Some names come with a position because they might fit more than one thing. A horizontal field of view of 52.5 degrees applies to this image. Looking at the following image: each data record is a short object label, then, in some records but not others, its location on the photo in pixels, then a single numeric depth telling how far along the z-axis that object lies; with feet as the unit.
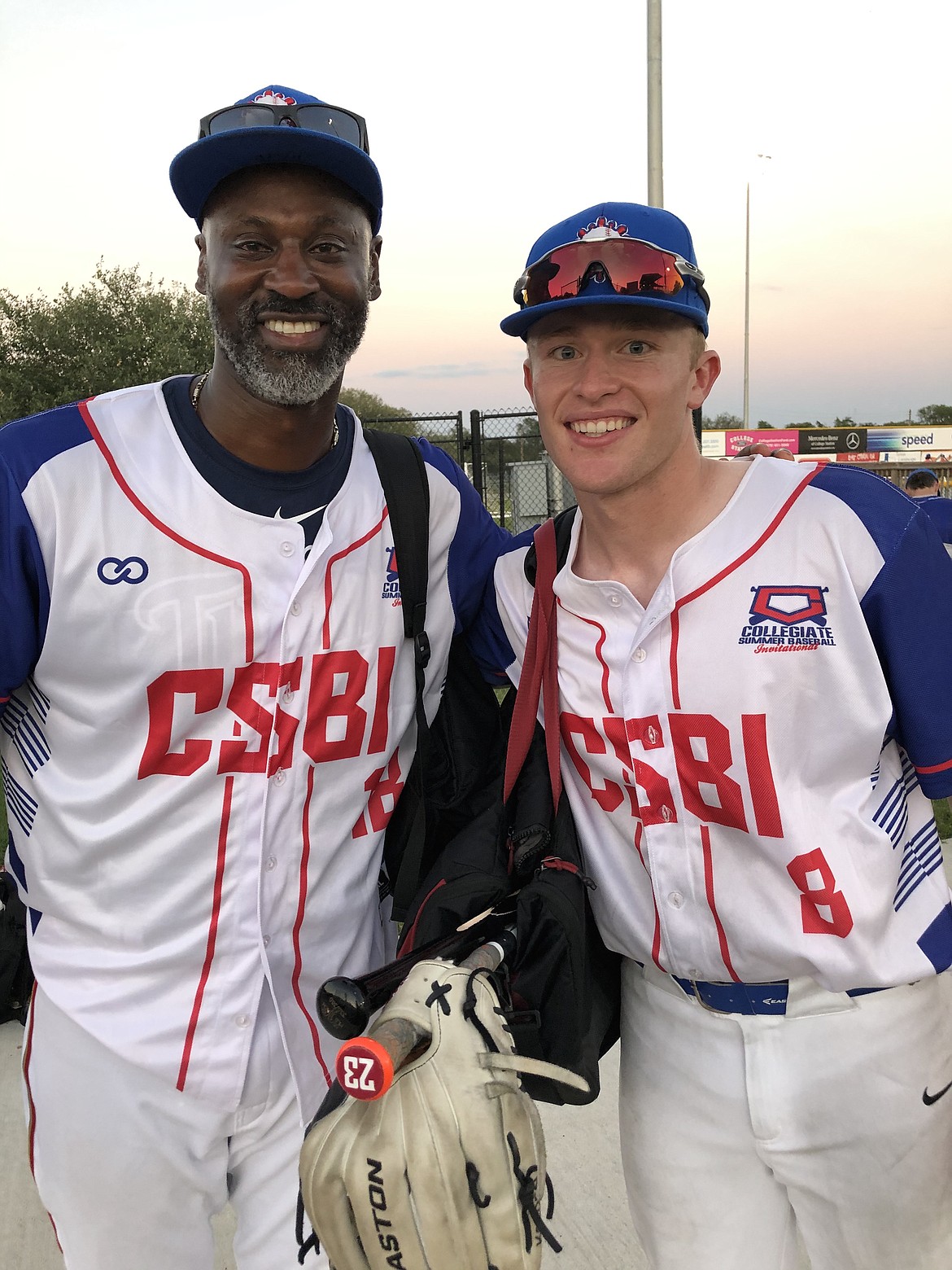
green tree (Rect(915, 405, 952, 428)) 211.20
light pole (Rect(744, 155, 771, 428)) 101.70
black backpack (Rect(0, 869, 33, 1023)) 6.83
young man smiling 5.61
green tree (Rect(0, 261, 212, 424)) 67.41
